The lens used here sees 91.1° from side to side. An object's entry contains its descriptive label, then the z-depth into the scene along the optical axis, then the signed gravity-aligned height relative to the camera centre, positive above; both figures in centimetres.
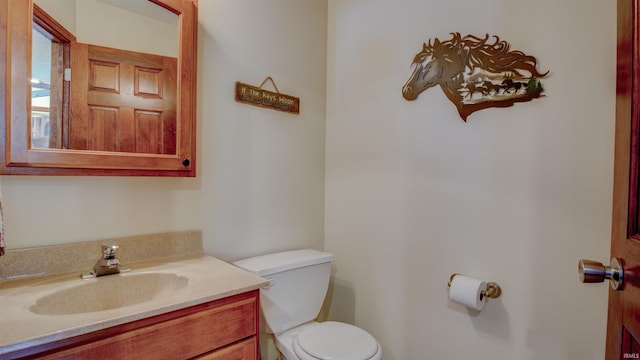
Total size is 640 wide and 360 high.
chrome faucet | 112 -33
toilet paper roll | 132 -48
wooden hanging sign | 158 +41
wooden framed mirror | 96 +25
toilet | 135 -67
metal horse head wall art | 129 +48
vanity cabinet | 77 -46
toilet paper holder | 134 -48
